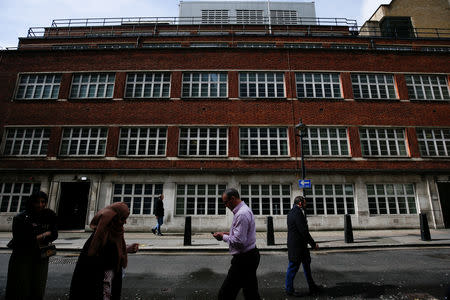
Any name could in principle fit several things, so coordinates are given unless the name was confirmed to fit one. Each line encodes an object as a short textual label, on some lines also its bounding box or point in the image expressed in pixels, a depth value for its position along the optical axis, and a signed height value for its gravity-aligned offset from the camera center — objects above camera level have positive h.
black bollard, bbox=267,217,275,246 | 9.08 -1.02
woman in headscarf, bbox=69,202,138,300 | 2.08 -0.50
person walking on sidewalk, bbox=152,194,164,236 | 11.72 -0.27
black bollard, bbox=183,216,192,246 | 9.18 -1.02
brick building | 13.85 +4.73
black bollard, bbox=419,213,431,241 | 9.41 -0.85
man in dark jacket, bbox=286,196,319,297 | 4.44 -0.76
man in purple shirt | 2.98 -0.67
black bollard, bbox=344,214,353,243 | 9.39 -0.95
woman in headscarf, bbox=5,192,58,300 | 3.12 -0.62
